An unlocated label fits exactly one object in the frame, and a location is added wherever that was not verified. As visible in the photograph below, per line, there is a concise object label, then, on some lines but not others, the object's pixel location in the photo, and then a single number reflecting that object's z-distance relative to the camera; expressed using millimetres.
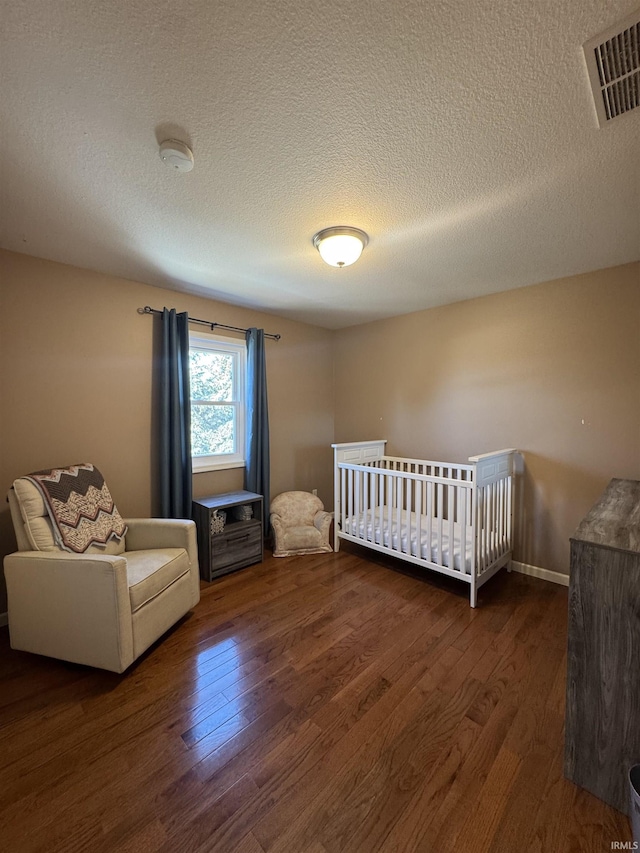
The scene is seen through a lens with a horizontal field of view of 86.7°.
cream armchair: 1703
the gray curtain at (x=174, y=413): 2775
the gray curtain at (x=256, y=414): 3352
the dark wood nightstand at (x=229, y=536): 2783
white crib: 2393
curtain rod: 2762
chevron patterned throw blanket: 1959
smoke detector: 1301
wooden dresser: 1144
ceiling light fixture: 1925
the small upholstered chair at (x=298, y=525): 3254
